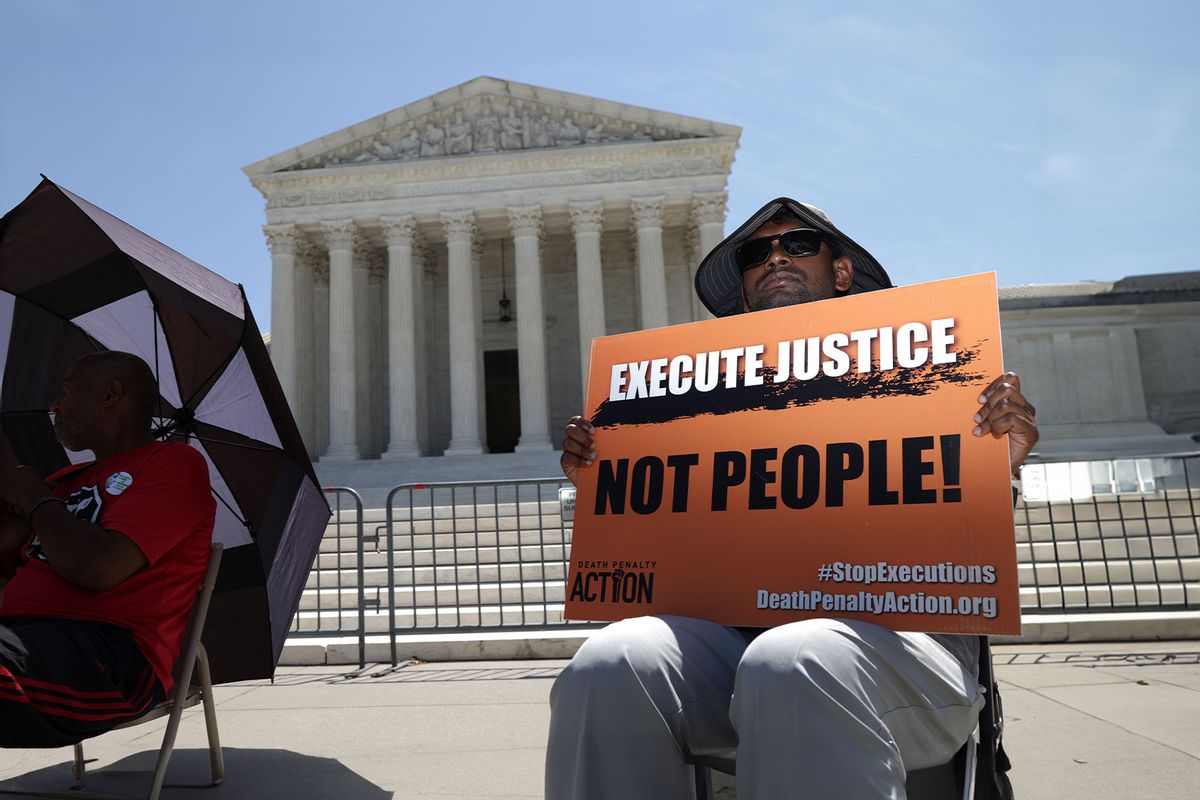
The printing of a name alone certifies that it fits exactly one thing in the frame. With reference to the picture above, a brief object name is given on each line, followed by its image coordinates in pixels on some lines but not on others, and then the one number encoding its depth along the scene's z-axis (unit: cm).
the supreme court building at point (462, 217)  2636
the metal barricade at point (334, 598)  696
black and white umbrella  346
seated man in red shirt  234
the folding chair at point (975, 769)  199
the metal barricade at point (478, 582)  750
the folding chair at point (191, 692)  268
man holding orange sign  170
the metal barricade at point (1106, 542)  738
